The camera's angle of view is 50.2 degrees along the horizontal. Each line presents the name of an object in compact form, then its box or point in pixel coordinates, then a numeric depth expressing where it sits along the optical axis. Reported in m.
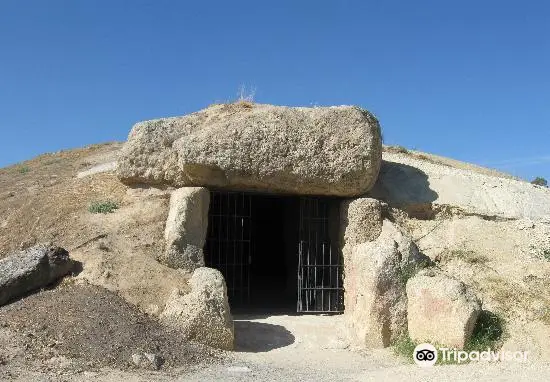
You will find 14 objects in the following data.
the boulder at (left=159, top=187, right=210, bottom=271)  9.50
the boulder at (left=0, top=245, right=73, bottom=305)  8.07
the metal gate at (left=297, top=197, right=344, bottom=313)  11.02
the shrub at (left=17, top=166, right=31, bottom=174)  15.05
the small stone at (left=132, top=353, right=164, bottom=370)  6.98
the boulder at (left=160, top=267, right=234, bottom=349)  8.05
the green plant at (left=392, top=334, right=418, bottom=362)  8.16
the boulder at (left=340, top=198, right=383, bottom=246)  10.37
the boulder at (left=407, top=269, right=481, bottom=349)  7.93
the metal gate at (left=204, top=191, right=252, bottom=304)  11.45
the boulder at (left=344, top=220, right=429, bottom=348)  8.68
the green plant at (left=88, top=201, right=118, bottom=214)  10.36
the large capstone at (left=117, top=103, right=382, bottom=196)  10.39
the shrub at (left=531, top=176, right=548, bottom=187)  21.67
